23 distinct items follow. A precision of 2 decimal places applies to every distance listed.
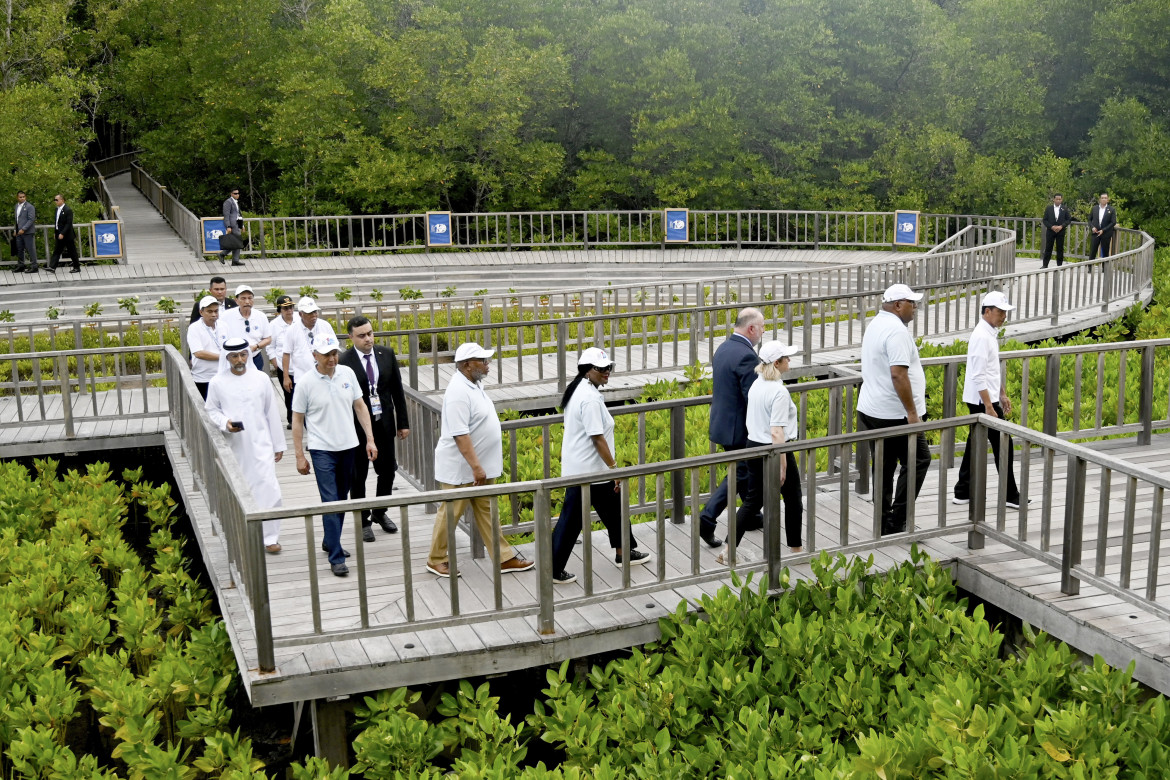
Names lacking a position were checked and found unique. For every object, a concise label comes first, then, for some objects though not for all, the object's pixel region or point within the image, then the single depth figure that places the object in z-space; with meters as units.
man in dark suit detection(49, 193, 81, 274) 25.17
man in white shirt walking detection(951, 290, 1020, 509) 8.84
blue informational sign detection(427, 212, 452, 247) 29.86
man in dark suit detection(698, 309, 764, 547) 8.35
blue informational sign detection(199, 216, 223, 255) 28.17
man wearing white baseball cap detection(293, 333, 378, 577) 8.49
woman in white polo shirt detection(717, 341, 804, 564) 8.01
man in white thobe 8.98
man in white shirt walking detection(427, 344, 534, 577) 7.85
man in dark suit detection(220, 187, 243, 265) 26.83
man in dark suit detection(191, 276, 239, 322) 11.88
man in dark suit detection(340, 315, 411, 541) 9.39
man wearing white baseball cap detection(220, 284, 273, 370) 12.03
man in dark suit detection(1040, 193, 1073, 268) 23.53
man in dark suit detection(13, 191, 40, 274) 24.81
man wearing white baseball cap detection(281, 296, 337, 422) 11.66
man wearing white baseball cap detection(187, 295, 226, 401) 11.73
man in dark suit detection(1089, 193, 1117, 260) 23.23
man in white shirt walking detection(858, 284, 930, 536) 8.36
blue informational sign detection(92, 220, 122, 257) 26.64
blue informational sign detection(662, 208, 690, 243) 30.67
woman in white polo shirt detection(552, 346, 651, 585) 7.70
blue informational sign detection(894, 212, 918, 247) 30.27
